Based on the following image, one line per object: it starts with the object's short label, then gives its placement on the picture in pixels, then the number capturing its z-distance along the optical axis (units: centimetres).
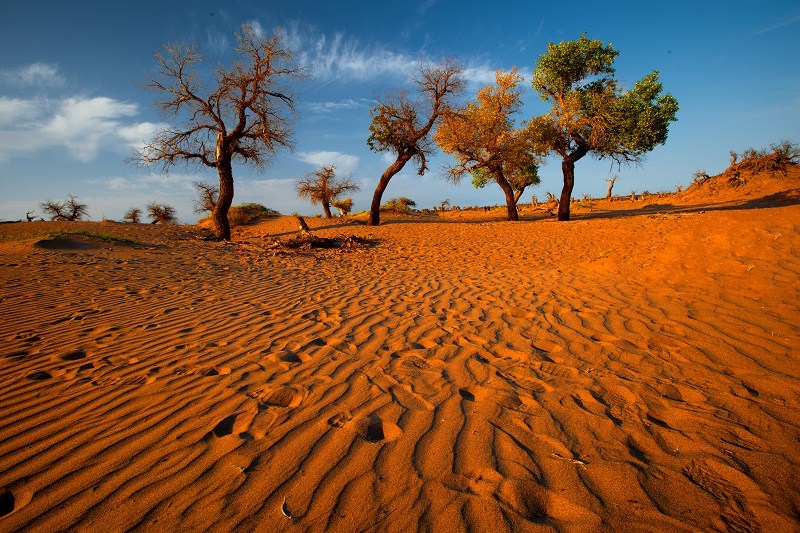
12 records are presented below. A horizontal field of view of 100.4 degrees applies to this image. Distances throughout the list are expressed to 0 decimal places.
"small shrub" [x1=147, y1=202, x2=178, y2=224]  2102
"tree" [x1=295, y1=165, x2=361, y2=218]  2255
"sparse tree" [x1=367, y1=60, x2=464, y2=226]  1733
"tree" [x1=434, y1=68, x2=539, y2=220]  1847
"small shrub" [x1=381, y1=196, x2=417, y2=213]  2789
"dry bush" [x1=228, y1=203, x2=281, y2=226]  2098
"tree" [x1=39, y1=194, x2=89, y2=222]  1855
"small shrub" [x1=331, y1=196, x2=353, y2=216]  2806
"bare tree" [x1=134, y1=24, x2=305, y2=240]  1333
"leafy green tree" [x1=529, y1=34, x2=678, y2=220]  1614
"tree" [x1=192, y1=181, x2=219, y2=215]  1956
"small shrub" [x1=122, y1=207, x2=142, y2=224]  2088
